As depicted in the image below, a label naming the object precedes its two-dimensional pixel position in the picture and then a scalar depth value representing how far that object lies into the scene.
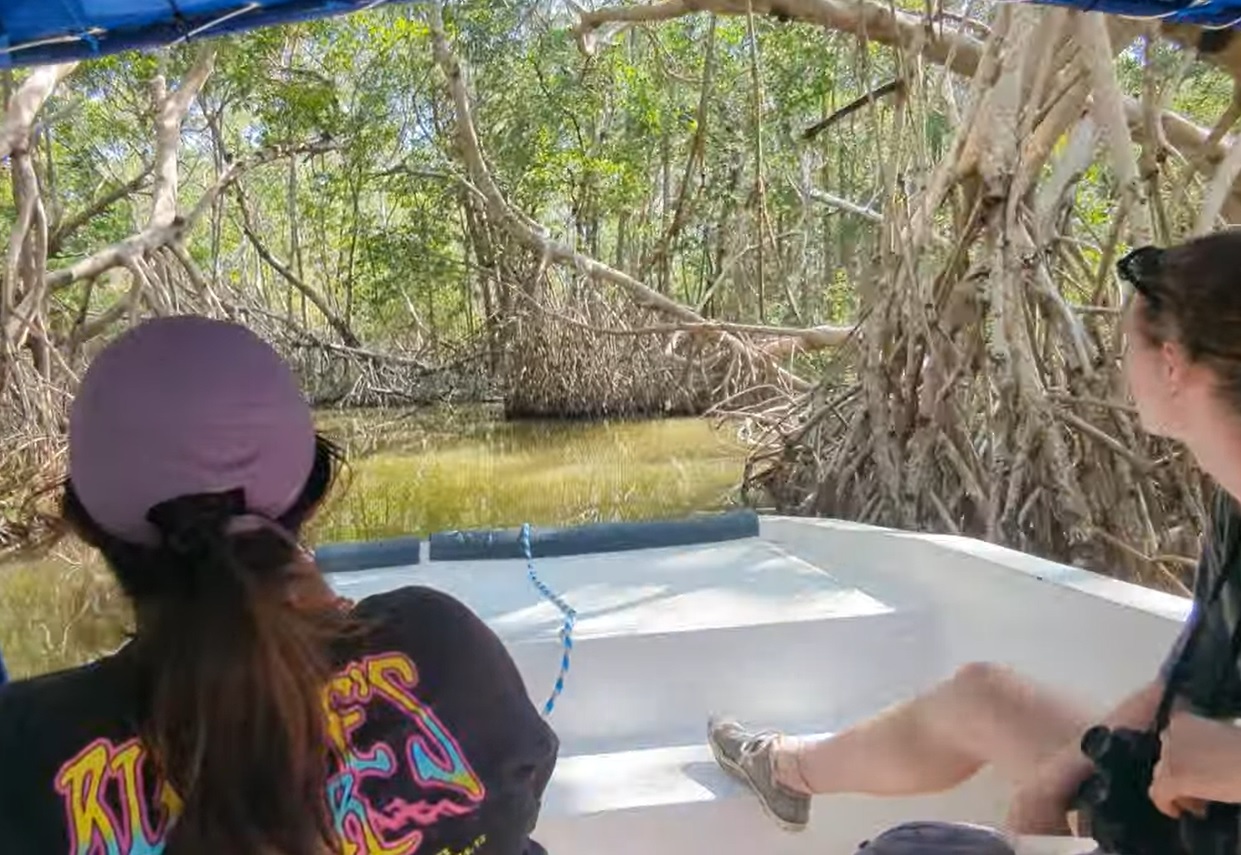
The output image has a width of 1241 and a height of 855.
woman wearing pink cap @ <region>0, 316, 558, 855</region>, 0.63
